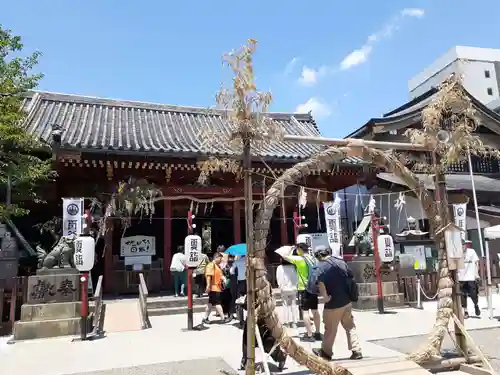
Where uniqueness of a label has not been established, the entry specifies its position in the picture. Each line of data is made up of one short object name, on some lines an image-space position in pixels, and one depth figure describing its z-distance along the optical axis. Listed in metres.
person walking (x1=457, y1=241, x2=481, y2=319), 9.42
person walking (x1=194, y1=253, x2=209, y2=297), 11.95
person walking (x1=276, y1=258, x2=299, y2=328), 8.15
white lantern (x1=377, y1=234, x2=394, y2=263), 10.92
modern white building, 40.56
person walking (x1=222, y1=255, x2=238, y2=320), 9.66
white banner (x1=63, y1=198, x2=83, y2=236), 10.98
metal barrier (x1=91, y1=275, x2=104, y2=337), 8.96
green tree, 8.79
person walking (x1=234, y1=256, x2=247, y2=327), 9.23
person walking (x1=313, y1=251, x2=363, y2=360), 5.86
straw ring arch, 5.08
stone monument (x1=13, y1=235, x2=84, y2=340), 8.73
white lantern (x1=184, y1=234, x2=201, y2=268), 10.01
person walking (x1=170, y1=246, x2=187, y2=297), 11.92
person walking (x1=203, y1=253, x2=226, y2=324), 9.48
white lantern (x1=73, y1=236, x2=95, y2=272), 8.95
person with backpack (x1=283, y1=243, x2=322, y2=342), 7.26
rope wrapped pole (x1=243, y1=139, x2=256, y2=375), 4.96
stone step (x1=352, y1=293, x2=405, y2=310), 11.16
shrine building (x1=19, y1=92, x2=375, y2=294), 12.54
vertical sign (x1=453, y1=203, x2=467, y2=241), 12.09
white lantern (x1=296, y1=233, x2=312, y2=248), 12.39
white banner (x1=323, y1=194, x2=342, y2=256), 12.95
